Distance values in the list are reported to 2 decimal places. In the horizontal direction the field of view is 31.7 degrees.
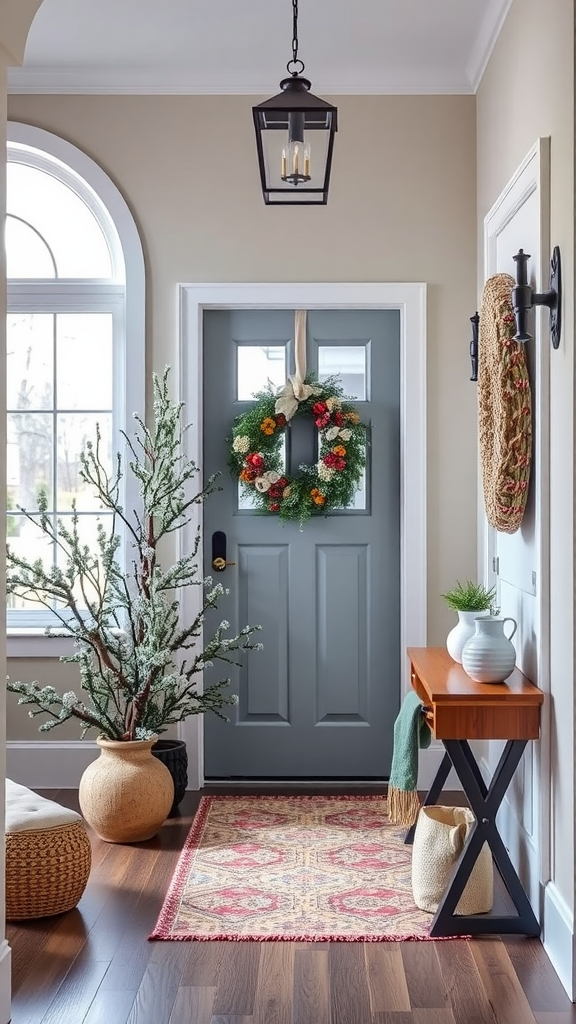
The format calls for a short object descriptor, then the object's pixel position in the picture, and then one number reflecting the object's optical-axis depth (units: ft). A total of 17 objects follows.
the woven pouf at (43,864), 9.68
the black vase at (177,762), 13.19
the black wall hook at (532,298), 8.77
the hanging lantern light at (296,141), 9.01
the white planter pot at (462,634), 10.85
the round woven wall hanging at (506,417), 9.92
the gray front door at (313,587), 14.49
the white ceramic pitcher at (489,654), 9.77
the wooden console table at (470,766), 9.38
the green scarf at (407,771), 10.94
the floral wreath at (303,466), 14.02
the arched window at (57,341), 14.32
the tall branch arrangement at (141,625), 12.16
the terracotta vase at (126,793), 11.77
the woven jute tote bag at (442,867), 9.69
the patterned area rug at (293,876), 9.57
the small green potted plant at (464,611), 10.88
